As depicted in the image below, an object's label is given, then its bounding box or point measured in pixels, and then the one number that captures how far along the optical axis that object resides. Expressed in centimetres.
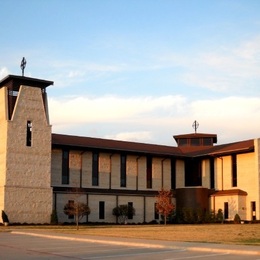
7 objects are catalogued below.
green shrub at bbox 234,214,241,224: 5698
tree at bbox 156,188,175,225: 5488
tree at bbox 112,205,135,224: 5799
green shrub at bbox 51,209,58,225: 5035
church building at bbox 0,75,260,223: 5019
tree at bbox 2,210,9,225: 4776
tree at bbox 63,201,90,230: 5197
